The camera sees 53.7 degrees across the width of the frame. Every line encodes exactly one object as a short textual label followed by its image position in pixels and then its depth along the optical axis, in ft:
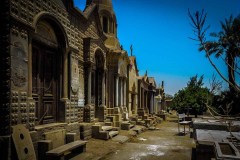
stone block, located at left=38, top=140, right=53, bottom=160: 25.18
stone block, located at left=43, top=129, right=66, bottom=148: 28.06
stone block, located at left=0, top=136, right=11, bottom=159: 21.45
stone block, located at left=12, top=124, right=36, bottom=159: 21.99
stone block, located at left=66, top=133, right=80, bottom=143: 30.86
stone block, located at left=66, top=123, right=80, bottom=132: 33.88
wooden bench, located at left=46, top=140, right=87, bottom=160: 23.75
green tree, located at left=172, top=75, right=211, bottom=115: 97.96
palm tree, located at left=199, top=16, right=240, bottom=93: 79.28
